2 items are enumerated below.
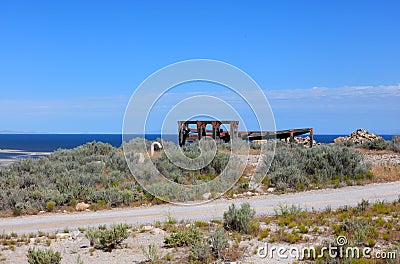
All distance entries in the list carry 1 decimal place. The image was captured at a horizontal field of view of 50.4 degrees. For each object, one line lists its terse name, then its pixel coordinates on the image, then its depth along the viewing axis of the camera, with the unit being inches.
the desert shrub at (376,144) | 1129.7
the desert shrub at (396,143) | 1063.4
